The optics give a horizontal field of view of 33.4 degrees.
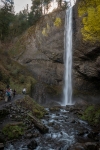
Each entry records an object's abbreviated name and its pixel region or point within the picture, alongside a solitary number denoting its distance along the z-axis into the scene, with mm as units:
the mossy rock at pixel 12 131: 10211
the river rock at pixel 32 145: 9289
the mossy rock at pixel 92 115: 14764
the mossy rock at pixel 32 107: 15570
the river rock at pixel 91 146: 9250
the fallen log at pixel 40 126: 11733
